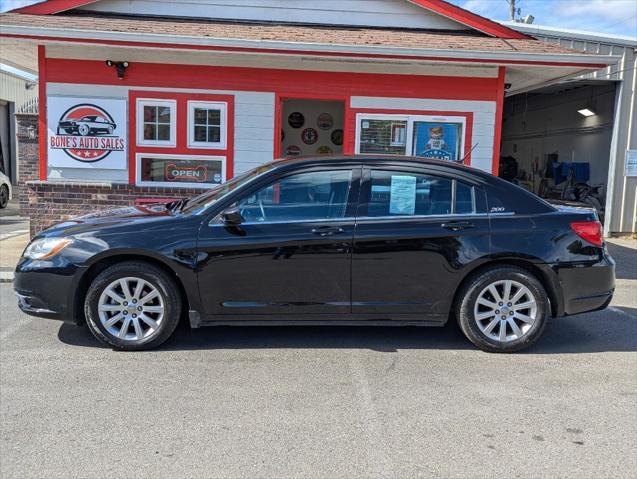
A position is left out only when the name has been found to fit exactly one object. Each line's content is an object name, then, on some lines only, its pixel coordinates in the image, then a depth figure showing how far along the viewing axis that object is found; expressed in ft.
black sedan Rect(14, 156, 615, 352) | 15.35
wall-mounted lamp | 27.99
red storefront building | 27.99
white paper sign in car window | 16.14
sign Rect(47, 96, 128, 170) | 28.30
